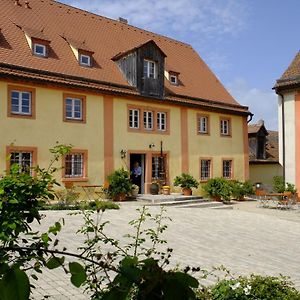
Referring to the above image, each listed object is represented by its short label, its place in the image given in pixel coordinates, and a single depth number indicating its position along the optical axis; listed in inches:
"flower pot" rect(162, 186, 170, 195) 882.8
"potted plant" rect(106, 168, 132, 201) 786.8
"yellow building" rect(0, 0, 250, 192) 732.0
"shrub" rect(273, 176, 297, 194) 980.6
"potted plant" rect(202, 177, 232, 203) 878.4
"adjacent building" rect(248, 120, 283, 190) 1249.7
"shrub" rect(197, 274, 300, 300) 183.0
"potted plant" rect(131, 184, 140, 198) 828.7
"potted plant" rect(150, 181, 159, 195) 877.2
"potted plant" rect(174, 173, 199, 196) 890.1
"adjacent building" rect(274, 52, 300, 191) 995.3
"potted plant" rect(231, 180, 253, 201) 970.7
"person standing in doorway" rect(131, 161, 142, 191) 884.6
